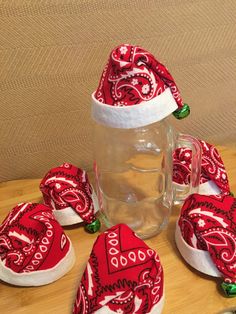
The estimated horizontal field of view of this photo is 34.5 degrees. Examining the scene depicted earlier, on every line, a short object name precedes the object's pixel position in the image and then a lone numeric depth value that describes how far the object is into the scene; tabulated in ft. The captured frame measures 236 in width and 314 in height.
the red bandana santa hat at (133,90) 1.30
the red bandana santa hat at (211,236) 1.31
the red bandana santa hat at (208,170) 1.71
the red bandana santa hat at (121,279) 1.18
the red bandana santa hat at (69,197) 1.61
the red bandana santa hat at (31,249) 1.35
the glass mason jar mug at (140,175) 1.65
